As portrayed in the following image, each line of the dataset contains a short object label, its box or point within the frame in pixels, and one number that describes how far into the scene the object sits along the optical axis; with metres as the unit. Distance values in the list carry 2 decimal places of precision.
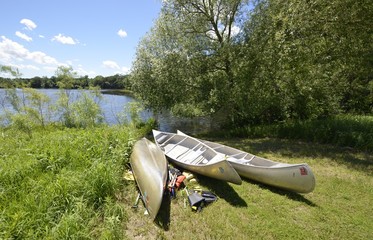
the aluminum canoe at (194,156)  4.24
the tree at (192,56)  10.43
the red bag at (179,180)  4.58
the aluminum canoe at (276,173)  4.20
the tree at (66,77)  10.34
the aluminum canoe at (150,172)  3.73
